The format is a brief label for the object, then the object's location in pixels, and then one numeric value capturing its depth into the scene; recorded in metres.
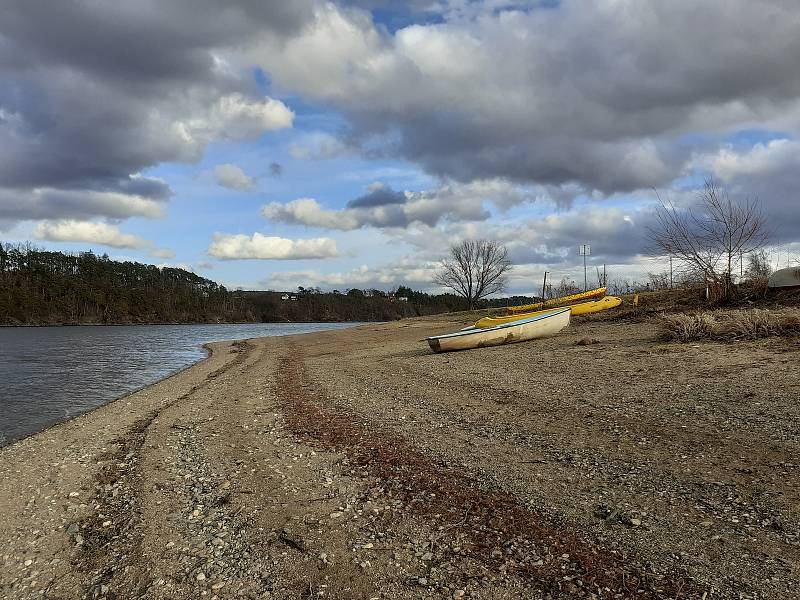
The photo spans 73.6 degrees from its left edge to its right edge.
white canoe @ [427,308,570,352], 17.66
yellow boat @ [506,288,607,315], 30.83
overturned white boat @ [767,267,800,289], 18.25
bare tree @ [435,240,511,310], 60.06
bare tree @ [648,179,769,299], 19.22
